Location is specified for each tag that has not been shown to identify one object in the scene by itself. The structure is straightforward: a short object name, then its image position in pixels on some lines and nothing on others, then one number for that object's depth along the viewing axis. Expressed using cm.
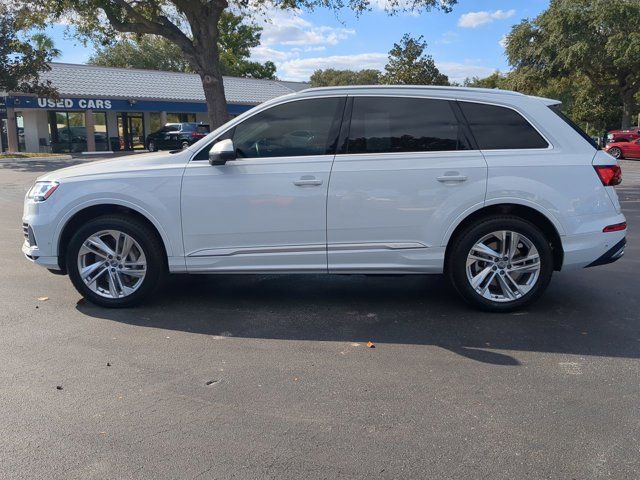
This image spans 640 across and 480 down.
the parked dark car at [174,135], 3245
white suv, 493
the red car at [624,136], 2798
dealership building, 3225
